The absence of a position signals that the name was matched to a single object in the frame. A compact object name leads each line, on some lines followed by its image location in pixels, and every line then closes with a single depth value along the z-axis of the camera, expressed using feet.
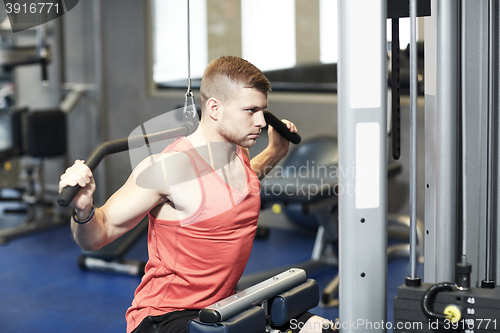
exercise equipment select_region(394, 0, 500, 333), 12.50
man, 13.70
